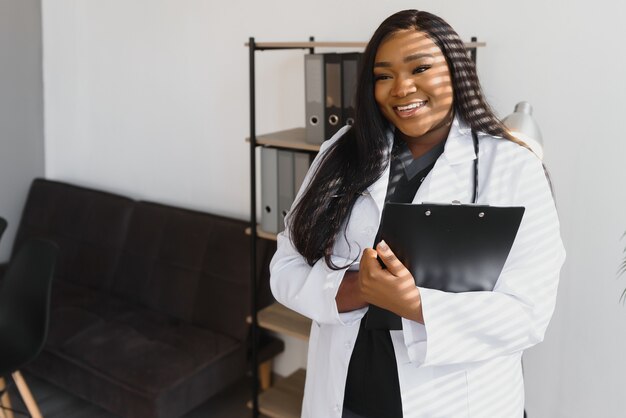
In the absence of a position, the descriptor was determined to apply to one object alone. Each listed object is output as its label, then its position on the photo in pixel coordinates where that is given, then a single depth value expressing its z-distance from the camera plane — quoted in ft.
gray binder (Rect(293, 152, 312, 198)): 8.20
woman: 4.39
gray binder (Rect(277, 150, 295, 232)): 8.36
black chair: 7.94
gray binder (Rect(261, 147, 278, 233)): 8.53
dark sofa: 9.15
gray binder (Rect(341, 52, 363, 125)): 7.63
